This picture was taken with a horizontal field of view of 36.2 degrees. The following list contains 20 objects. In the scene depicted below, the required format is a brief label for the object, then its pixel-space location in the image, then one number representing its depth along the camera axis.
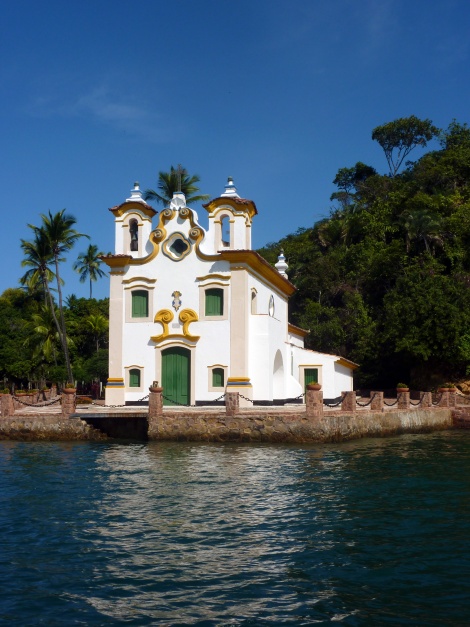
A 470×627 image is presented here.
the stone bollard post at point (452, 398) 36.26
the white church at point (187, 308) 30.27
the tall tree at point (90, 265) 68.56
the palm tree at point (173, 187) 50.12
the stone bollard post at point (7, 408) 27.30
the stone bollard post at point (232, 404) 25.14
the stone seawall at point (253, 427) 24.89
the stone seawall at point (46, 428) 26.84
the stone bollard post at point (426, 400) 33.84
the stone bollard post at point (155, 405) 25.59
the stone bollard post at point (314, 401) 24.84
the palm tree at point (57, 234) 43.69
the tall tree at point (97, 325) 57.34
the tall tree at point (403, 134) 69.12
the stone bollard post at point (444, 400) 35.75
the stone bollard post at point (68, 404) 27.05
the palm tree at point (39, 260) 44.53
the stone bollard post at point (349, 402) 27.17
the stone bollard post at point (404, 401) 31.70
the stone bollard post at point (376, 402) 29.26
